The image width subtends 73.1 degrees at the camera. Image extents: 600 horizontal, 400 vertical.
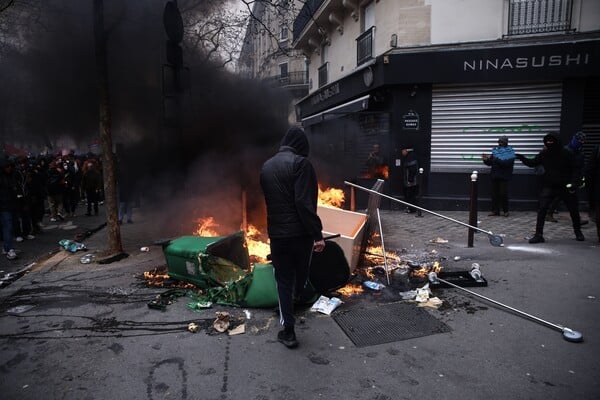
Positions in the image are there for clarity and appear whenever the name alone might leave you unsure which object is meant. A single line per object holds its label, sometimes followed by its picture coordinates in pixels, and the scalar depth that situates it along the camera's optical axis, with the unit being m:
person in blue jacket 8.84
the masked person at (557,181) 6.50
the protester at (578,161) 6.89
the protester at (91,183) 10.95
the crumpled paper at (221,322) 3.69
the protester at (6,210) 6.75
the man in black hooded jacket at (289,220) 3.35
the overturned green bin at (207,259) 4.51
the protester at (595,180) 6.41
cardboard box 5.03
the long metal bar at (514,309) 3.60
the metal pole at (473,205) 6.36
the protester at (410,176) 9.55
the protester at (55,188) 10.14
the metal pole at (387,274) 4.77
